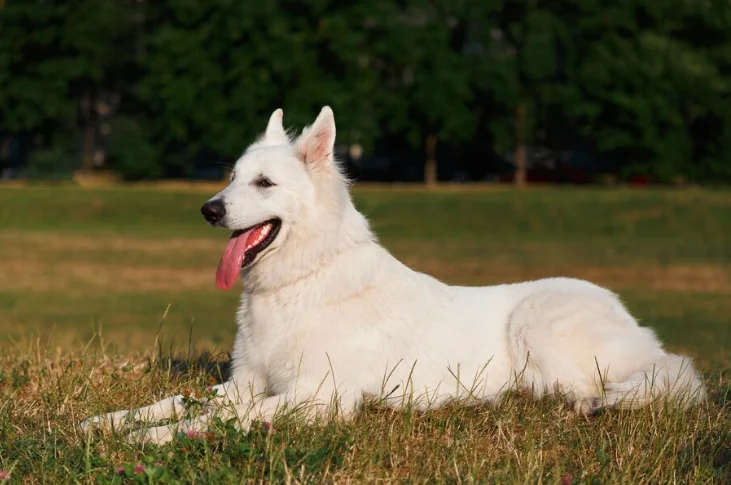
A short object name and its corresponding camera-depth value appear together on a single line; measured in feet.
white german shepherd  20.48
